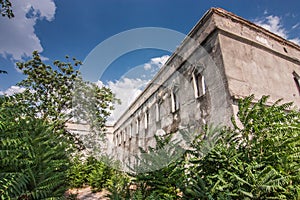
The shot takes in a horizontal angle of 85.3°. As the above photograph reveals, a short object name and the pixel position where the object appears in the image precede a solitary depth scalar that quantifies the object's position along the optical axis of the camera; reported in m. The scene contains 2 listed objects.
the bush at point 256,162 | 2.37
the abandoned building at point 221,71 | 4.89
